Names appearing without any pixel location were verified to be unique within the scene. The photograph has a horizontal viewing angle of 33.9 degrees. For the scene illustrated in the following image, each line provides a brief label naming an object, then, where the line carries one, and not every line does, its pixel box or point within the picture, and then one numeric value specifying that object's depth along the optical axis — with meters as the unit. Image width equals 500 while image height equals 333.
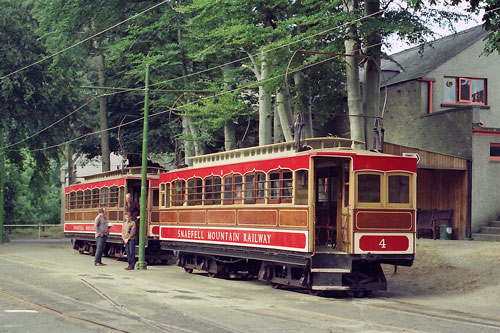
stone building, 29.11
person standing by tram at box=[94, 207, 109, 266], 25.03
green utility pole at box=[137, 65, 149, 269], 23.70
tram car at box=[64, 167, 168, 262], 27.25
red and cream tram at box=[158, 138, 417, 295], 16.89
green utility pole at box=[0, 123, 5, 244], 40.19
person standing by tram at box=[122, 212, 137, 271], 23.47
